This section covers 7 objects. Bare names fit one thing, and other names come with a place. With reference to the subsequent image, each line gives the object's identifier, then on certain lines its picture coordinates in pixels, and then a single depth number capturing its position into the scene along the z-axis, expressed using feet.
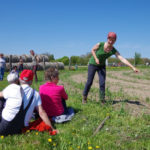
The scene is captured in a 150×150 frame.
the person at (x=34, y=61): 35.55
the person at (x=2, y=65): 39.58
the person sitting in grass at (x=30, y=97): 10.58
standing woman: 16.31
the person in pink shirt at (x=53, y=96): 12.63
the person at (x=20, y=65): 43.92
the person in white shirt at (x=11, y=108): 10.05
